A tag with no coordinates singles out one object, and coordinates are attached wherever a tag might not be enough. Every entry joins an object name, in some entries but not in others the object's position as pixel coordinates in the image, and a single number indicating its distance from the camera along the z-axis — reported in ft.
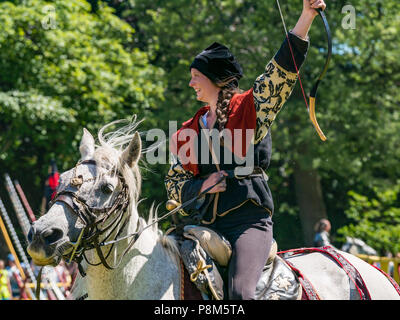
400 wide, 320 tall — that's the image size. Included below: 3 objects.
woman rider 28.43
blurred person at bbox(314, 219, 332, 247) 73.56
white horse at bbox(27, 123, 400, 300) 26.35
